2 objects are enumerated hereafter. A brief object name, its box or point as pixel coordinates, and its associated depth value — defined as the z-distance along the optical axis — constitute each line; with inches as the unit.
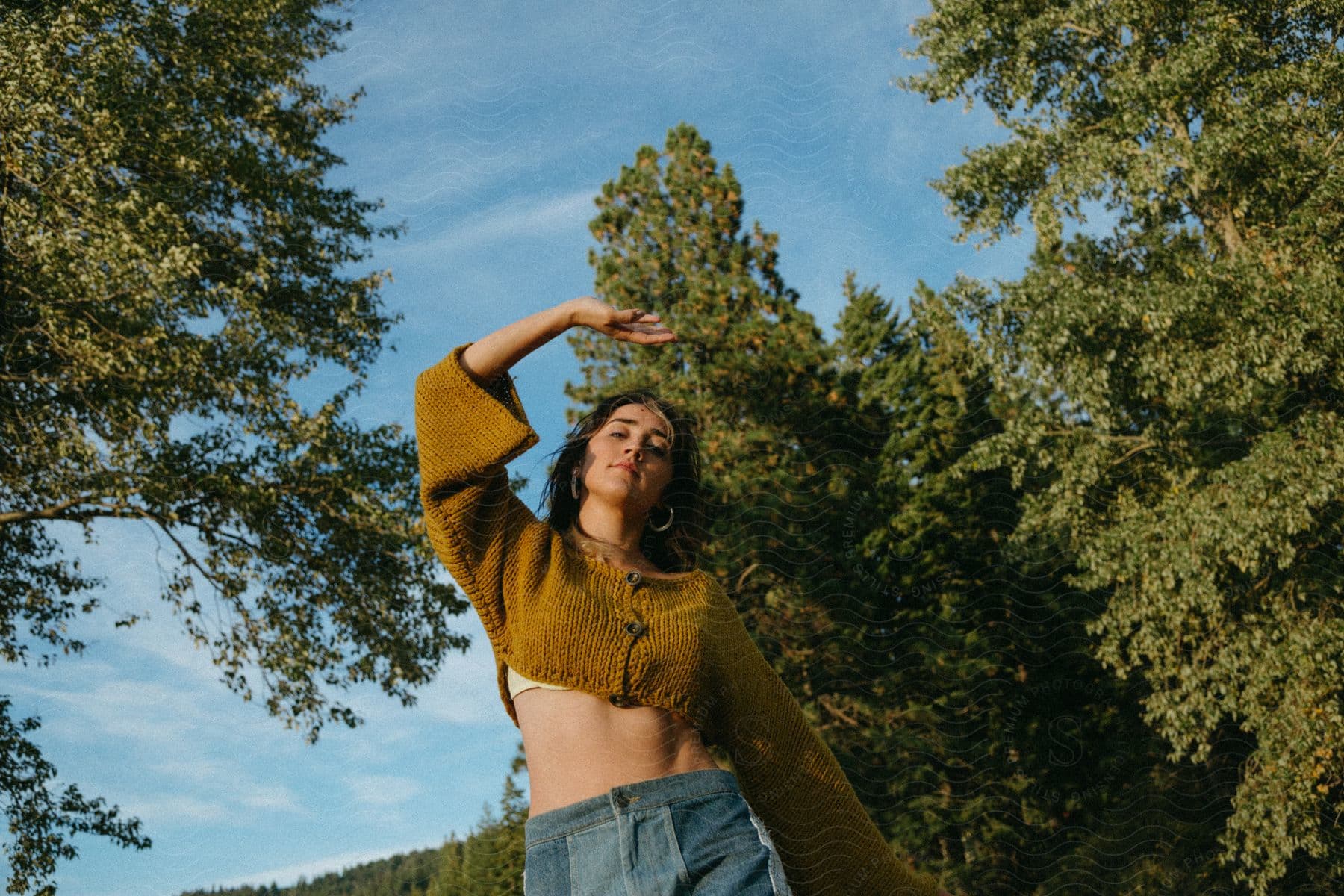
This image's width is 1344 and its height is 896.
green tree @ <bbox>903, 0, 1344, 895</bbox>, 178.4
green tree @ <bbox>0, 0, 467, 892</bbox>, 175.2
